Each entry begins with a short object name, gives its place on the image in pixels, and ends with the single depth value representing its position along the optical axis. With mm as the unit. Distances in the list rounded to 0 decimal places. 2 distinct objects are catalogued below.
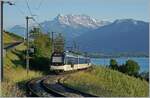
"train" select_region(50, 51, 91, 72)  55656
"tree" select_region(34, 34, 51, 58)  68062
